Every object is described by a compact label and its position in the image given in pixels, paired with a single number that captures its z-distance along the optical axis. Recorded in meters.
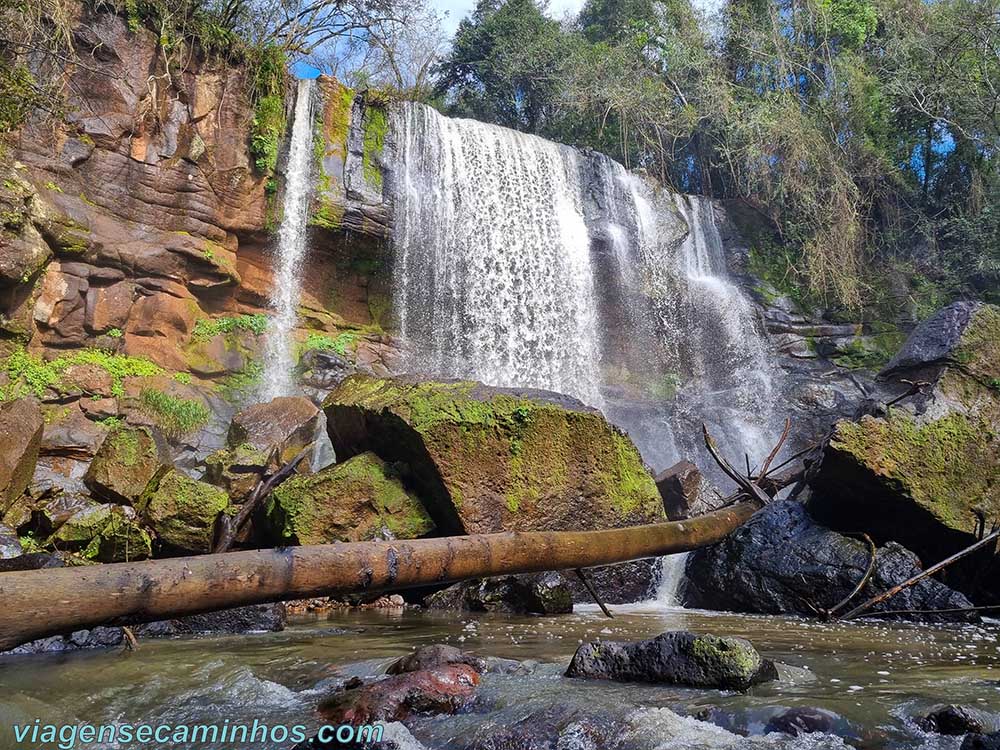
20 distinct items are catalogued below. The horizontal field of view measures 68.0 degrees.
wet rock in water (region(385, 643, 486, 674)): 3.81
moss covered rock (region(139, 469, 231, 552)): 6.72
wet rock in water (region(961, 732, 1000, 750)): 2.46
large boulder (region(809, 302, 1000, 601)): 6.12
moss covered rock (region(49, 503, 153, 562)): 6.41
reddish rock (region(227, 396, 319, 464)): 11.57
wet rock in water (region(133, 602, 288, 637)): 5.62
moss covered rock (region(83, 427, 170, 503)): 7.79
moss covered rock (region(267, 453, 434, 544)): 6.76
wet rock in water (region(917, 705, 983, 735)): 2.81
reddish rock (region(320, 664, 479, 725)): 3.15
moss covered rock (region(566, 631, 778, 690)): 3.50
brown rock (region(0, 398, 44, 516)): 7.67
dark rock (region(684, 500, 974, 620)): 6.07
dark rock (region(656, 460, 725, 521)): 9.53
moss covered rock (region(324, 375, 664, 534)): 6.79
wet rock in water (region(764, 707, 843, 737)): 2.88
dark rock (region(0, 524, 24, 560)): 6.09
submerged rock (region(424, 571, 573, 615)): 6.42
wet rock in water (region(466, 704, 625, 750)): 2.84
